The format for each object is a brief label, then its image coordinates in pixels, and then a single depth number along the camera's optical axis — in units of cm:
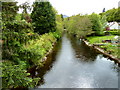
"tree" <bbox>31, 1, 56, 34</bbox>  2375
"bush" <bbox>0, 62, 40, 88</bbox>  458
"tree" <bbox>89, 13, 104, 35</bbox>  3018
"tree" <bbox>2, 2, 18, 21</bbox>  604
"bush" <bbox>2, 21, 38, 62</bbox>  598
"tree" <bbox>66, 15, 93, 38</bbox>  2839
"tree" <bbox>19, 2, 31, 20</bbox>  636
